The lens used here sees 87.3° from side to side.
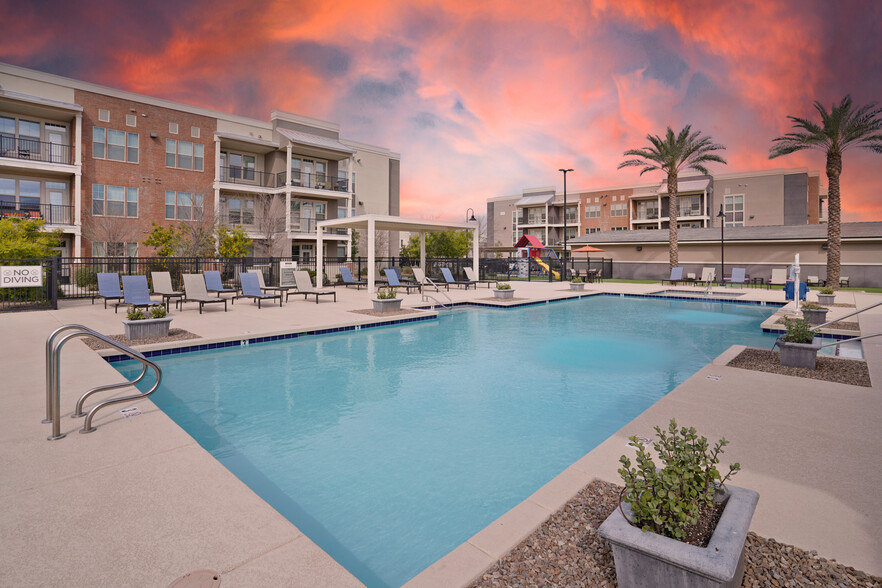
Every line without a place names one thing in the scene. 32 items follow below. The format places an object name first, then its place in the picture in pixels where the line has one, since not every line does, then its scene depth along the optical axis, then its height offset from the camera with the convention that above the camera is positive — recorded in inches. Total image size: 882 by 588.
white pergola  753.6 +101.7
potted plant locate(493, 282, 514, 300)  712.4 -14.6
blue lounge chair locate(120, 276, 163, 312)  487.2 -12.2
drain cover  86.2 -56.8
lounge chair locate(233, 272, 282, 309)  578.5 -5.9
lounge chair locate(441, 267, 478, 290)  898.8 +6.5
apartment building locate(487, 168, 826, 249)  1860.2 +360.6
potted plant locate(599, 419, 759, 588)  75.9 -44.4
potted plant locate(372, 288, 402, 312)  517.7 -23.6
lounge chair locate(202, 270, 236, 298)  604.4 -1.2
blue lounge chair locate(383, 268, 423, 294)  795.4 +5.1
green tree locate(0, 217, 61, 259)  560.7 +53.4
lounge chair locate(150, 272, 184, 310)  557.0 -5.0
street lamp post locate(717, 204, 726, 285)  1149.7 +70.9
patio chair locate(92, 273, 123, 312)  540.4 -8.8
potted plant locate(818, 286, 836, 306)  586.2 -17.0
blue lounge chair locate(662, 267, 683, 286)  1065.9 +17.3
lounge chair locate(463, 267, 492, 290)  961.5 +15.5
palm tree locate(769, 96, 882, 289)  829.2 +272.6
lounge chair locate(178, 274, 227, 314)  537.3 -10.5
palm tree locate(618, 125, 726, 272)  1147.3 +326.4
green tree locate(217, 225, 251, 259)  920.3 +74.7
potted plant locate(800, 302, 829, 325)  391.8 -25.4
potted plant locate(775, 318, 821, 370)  269.1 -37.1
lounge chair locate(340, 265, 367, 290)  877.8 +11.0
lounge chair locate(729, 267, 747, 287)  1006.2 +14.8
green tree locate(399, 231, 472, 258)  1763.0 +139.3
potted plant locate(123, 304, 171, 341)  346.3 -33.3
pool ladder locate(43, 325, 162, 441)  157.3 -35.6
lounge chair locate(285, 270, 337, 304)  673.0 -0.6
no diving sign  482.0 +3.3
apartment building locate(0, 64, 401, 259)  943.0 +266.8
